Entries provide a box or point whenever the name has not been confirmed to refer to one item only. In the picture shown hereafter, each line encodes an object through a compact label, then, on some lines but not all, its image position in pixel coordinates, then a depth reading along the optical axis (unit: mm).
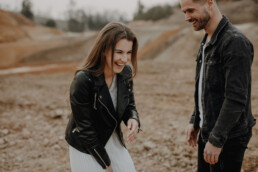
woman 2027
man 1860
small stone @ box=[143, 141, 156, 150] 4660
